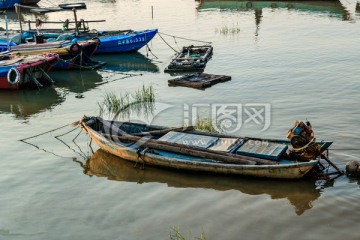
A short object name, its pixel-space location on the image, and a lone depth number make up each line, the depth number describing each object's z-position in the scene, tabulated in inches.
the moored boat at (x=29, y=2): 2184.1
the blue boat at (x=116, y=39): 1044.7
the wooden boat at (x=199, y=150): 396.2
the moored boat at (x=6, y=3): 2055.9
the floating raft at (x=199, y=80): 738.2
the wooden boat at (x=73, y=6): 1030.3
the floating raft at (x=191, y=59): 859.4
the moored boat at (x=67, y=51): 899.0
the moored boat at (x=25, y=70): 771.4
